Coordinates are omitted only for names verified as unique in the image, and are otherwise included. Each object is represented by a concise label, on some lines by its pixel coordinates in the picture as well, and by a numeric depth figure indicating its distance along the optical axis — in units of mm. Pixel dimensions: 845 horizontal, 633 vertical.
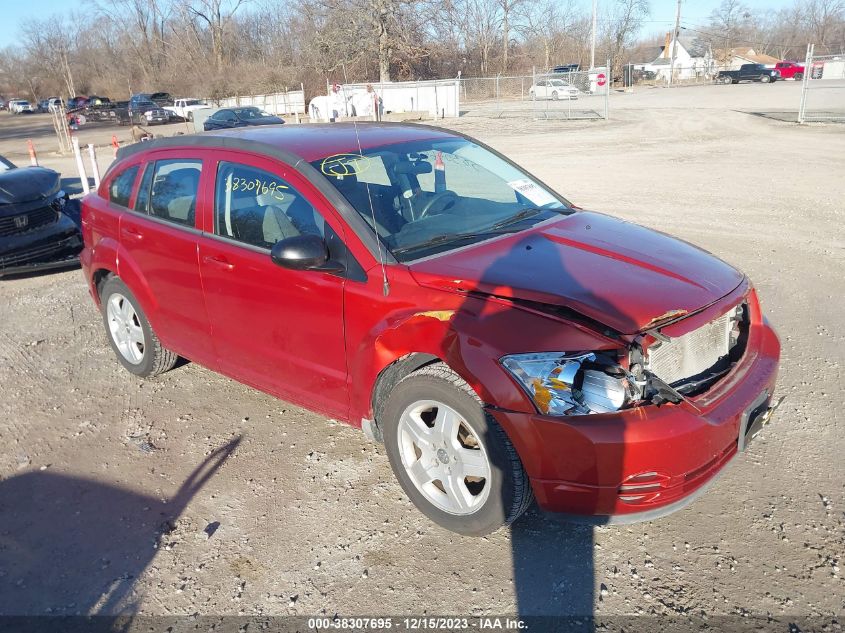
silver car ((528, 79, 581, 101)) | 39959
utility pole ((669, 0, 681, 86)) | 65438
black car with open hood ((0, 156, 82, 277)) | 7625
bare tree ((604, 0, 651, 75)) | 76562
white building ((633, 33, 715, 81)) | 66062
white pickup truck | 40219
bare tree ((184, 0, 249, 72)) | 65562
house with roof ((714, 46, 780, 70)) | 72988
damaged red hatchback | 2660
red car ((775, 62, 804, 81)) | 52812
